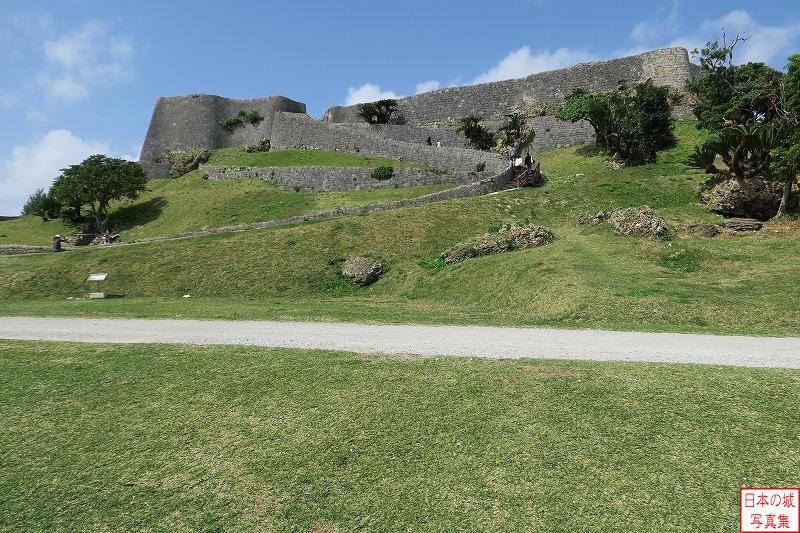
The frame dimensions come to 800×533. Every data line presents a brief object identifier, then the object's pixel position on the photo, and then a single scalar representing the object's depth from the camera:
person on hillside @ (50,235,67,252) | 28.05
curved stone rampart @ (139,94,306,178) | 54.19
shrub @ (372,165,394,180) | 33.50
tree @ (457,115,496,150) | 42.78
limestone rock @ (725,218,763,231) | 19.59
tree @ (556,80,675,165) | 32.19
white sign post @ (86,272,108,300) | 18.61
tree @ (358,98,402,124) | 49.38
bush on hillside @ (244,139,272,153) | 48.19
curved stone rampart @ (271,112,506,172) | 35.12
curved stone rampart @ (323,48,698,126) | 41.50
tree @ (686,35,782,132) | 23.77
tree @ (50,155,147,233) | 36.59
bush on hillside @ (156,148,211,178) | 47.03
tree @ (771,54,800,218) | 18.61
